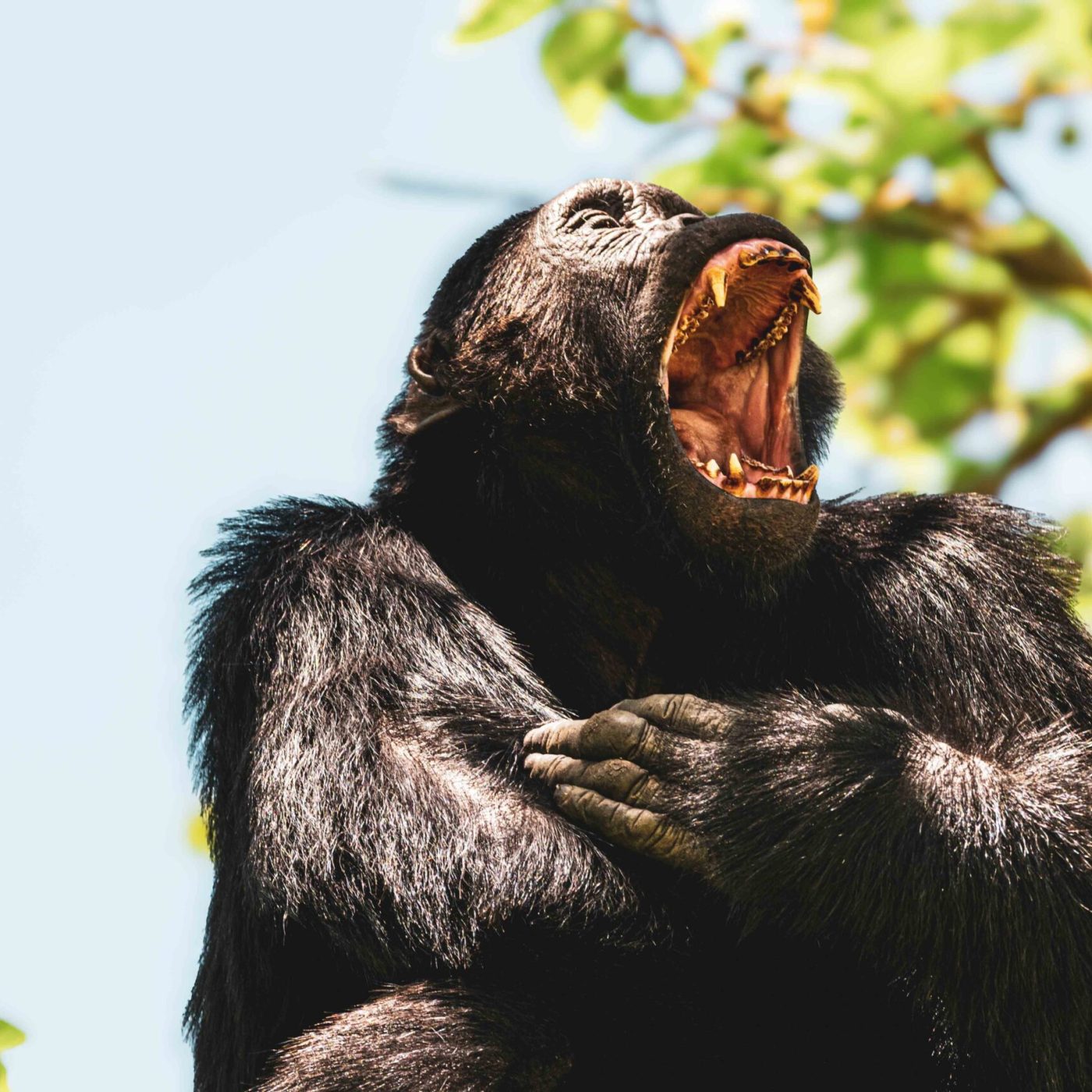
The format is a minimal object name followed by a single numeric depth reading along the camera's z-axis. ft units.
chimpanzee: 36.78
